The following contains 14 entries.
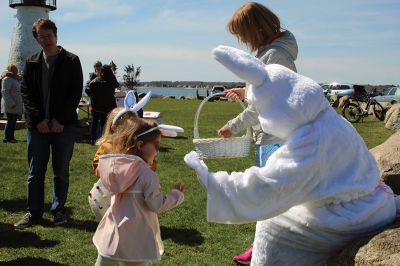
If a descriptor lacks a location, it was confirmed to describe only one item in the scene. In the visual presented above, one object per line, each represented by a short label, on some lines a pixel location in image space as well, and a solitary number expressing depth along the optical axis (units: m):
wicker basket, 3.95
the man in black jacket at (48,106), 5.58
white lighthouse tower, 34.47
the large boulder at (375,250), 2.45
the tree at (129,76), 46.22
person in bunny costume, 2.51
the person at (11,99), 12.60
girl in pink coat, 3.44
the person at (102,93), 10.97
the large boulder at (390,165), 4.80
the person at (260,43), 3.81
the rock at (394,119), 17.16
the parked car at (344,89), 38.31
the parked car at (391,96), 27.75
